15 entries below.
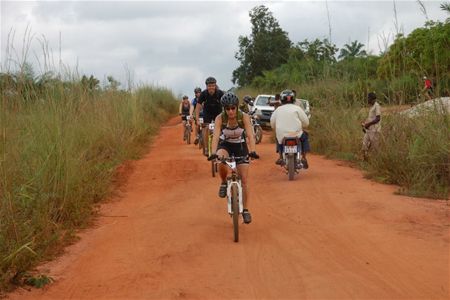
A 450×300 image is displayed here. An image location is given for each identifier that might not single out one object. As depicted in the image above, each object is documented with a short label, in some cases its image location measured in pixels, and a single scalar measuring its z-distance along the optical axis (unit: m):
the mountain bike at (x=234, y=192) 8.17
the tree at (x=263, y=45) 53.66
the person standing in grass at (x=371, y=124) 14.02
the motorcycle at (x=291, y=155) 12.93
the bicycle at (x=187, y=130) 24.24
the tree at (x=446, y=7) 11.72
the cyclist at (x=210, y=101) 13.40
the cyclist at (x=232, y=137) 8.97
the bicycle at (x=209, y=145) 13.73
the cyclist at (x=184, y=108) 24.56
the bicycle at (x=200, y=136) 19.05
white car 28.72
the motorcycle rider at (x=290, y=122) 13.30
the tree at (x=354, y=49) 44.66
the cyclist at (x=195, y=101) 18.37
